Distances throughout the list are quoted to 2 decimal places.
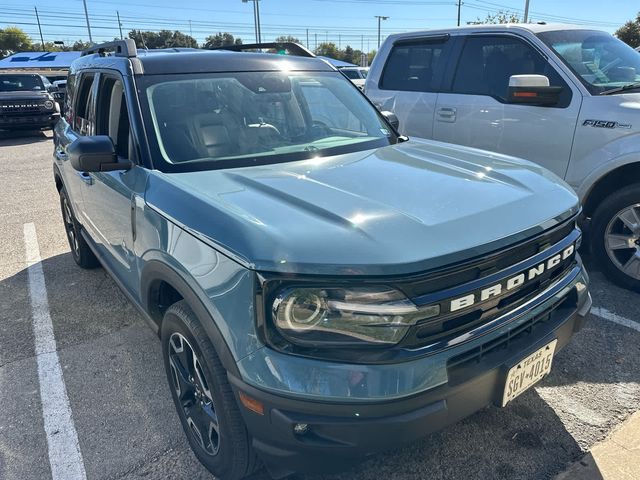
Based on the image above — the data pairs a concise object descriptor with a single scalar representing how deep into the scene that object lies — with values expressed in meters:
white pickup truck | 3.86
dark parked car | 13.97
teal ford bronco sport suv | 1.70
